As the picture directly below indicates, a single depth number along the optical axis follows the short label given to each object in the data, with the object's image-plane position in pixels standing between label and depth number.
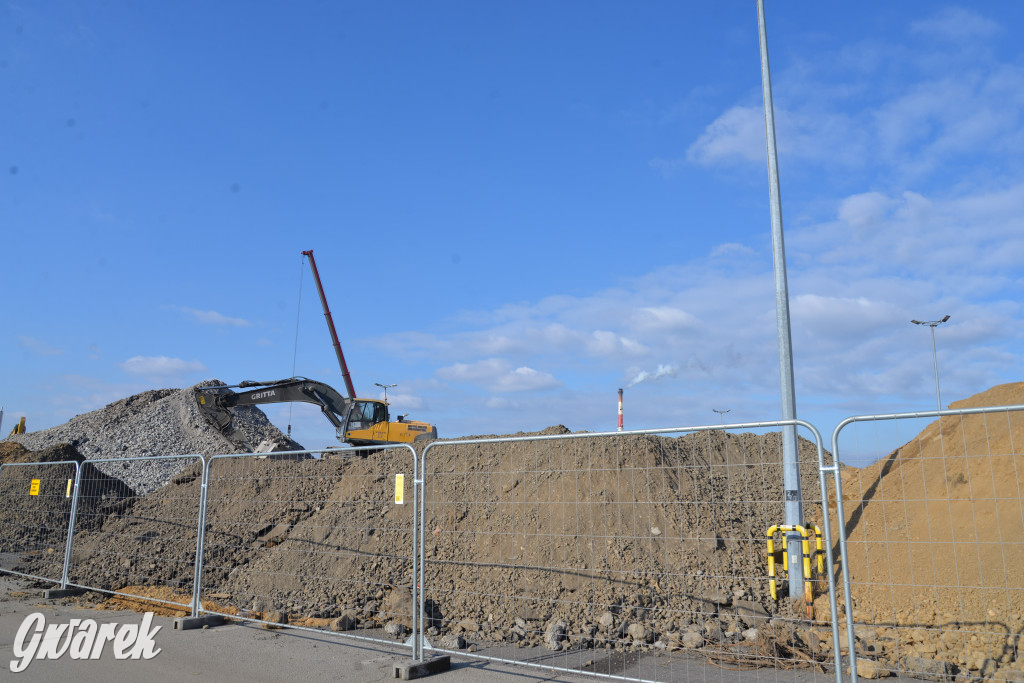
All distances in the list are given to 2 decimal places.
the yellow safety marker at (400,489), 6.93
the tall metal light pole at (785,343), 8.18
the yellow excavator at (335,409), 20.34
